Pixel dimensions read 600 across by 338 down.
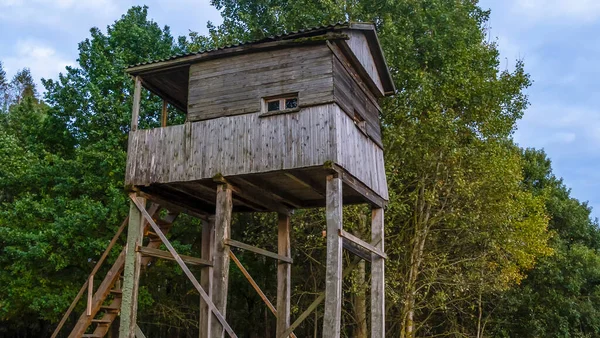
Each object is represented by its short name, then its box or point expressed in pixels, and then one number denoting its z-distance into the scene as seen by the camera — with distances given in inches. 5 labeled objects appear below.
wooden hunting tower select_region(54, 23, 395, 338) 421.1
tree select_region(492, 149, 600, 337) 1029.8
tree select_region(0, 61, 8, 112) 2208.5
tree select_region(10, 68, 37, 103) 2331.8
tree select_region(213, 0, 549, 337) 762.2
